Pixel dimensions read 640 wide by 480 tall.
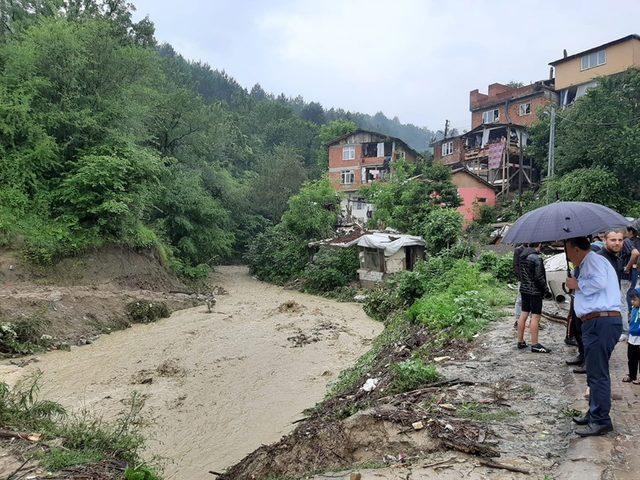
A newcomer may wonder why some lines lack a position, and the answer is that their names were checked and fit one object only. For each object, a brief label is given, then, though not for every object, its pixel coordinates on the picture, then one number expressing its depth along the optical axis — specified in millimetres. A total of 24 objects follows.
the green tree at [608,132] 22781
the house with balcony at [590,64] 30453
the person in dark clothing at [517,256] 7285
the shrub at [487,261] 15428
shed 23078
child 5488
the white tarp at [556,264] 10430
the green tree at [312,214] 30516
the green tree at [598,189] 22422
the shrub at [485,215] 31641
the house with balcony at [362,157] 44688
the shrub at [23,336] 12461
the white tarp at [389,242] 22922
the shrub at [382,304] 17350
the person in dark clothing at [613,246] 6109
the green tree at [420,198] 25625
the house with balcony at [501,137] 37062
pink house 34406
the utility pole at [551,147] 23984
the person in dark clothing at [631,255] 7062
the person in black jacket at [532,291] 6875
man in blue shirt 4195
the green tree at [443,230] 20859
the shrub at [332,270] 25531
